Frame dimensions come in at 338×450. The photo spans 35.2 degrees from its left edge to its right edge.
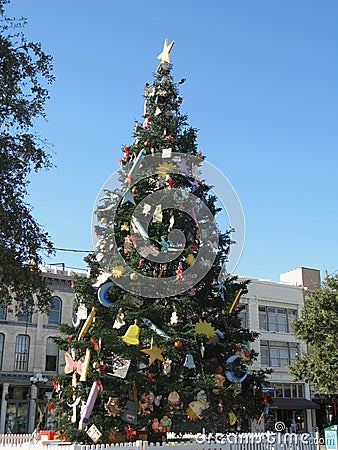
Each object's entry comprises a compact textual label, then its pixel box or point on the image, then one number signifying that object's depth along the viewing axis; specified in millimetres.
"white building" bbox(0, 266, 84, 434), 31750
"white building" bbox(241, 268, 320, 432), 39812
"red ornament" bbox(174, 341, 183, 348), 13124
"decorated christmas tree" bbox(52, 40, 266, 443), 13203
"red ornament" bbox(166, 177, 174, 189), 15234
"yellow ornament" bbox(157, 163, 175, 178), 15578
